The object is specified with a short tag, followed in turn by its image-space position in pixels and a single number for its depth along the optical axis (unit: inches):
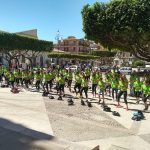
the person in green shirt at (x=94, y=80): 411.2
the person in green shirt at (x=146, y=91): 323.2
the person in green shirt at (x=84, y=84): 380.0
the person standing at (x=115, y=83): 374.1
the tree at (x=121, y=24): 498.6
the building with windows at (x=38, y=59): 1341.6
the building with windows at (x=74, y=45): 2479.4
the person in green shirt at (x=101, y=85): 373.2
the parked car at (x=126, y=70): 962.1
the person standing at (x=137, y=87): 365.0
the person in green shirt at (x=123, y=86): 328.9
